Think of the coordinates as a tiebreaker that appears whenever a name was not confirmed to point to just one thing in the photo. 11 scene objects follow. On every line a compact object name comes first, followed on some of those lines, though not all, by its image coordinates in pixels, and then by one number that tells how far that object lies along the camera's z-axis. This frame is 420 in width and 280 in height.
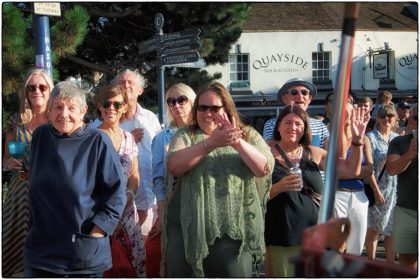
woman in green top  3.50
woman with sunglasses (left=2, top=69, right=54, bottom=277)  3.73
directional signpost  6.94
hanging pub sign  28.41
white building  28.08
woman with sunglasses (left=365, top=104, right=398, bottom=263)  6.29
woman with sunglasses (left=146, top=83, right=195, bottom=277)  4.33
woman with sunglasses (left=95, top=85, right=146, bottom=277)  4.21
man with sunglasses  4.78
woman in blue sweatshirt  3.20
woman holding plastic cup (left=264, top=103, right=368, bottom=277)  3.99
